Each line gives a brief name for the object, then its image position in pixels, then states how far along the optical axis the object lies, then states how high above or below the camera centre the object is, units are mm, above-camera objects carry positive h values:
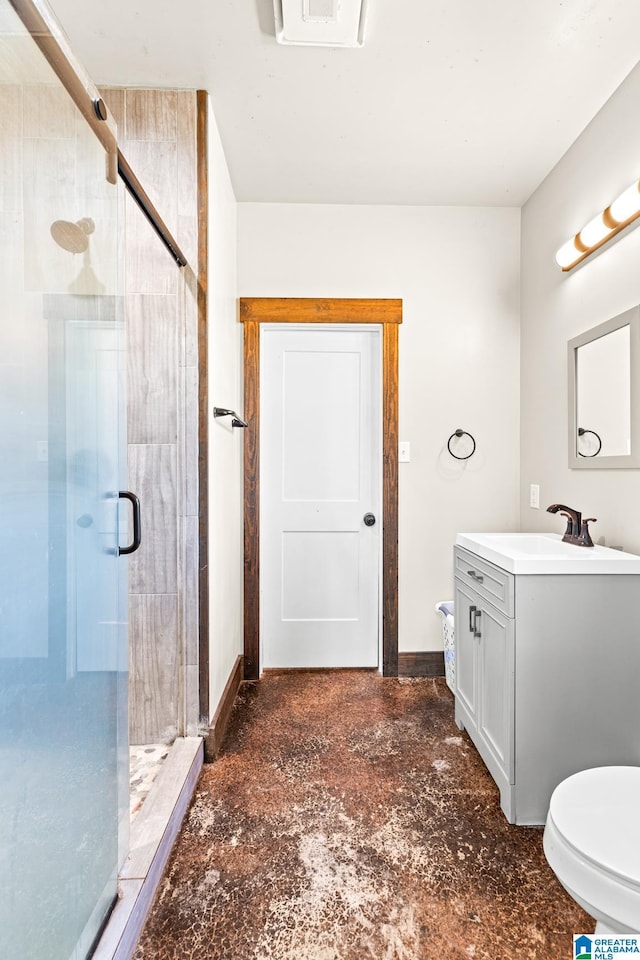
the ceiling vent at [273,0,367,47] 1534 +1413
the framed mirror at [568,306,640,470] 1835 +294
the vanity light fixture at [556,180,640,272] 1738 +909
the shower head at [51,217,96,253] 934 +458
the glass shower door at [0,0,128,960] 796 -91
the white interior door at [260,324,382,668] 2900 -150
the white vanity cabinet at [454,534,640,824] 1632 -659
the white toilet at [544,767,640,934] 937 -750
